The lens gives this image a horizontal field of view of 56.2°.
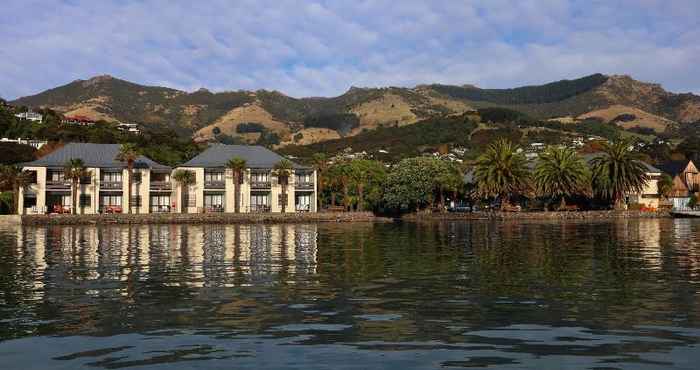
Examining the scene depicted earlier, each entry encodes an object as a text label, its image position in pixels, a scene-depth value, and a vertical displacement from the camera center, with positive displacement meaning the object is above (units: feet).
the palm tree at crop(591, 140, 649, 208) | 339.61 +13.64
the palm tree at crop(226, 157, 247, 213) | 330.54 +15.37
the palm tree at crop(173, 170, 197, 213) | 330.61 +9.94
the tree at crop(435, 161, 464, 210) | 350.84 +10.39
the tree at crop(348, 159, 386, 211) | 354.95 +11.11
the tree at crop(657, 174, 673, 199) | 396.98 +8.00
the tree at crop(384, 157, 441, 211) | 343.46 +7.94
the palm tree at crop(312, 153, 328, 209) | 354.74 +18.76
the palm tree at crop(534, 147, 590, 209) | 338.75 +12.51
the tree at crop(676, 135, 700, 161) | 584.81 +45.93
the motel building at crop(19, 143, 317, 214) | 322.96 +7.36
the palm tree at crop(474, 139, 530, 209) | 342.85 +14.00
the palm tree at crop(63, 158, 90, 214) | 307.56 +12.87
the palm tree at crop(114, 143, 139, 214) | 311.88 +21.08
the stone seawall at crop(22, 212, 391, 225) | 288.92 -8.42
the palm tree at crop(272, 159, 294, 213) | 338.13 +14.81
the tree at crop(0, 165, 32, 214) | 299.17 +10.01
